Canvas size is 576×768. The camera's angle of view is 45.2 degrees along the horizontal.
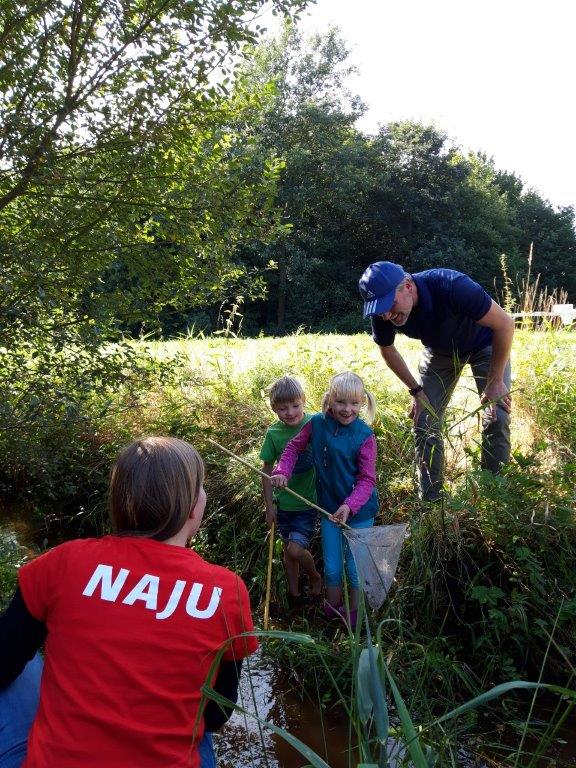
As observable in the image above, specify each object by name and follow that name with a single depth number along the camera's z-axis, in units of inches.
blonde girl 145.6
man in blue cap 143.8
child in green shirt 162.1
